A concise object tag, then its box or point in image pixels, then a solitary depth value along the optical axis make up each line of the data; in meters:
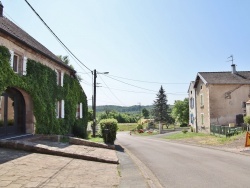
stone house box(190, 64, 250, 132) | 26.85
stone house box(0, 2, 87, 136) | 11.32
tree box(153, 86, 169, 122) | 64.87
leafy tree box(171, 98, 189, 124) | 67.31
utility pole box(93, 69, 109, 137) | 23.69
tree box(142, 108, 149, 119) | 116.27
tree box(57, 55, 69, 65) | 39.84
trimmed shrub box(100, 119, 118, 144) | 14.77
